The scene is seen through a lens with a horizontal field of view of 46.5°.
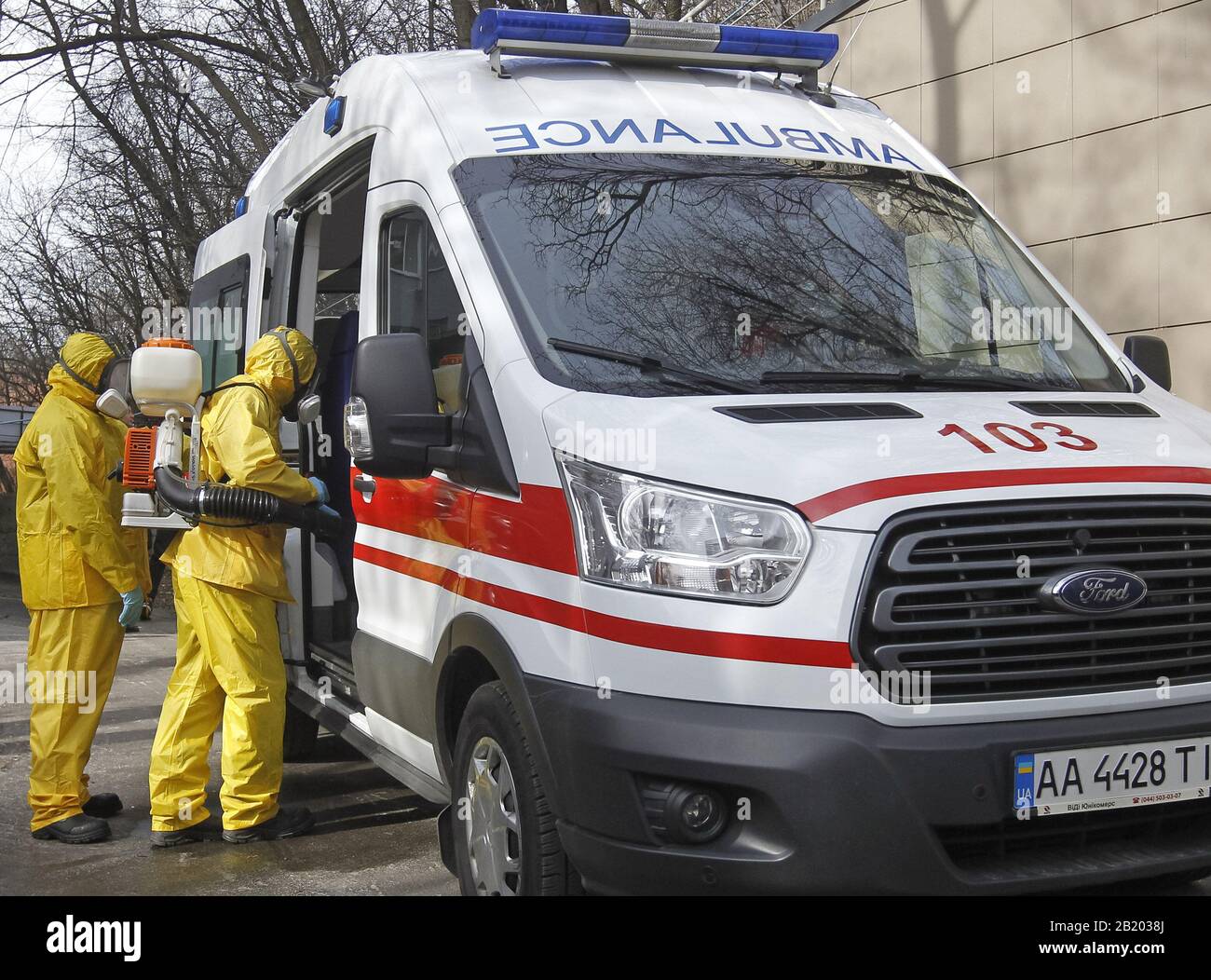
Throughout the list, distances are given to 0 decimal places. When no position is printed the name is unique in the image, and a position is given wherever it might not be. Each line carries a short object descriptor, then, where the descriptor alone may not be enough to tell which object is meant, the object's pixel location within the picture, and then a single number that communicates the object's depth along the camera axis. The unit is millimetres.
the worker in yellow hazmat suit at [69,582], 5633
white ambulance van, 2947
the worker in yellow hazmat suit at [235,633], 5277
